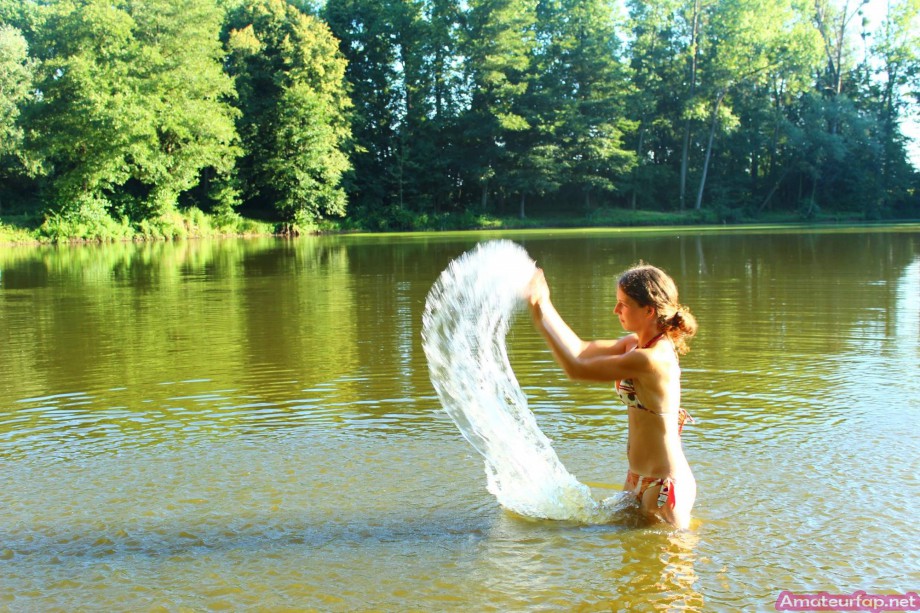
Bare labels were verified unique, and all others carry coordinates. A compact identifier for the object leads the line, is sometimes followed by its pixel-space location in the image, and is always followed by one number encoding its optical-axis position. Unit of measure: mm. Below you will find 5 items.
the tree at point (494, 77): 64000
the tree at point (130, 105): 48000
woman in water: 4684
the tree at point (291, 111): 58594
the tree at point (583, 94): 65125
